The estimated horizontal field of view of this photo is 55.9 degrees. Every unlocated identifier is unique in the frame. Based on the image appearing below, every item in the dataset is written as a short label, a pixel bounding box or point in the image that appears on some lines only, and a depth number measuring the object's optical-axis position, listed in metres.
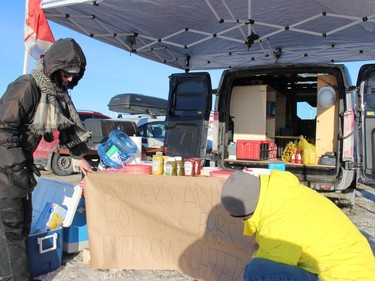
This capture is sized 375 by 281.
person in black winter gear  2.42
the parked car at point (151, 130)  9.35
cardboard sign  2.90
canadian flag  4.45
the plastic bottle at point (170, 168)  3.12
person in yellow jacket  1.68
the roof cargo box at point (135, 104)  12.07
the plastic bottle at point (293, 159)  5.95
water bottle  3.67
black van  4.67
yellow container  3.20
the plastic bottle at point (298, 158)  5.89
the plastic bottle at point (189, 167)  3.07
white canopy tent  4.88
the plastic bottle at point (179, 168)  3.14
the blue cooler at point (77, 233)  3.38
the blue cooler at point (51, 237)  2.94
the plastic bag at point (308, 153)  5.68
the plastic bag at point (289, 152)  6.16
